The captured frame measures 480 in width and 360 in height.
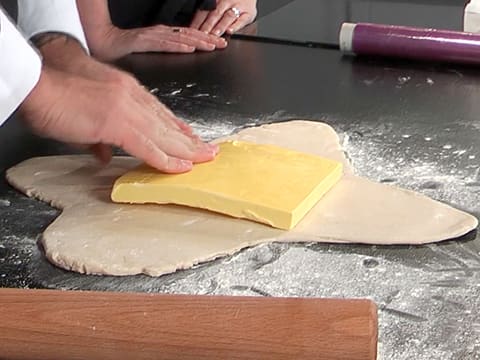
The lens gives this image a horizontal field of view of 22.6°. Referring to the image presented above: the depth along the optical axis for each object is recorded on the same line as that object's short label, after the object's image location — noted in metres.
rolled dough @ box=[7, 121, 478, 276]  1.08
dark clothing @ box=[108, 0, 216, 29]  1.79
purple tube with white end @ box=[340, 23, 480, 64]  1.52
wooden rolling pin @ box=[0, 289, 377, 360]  0.79
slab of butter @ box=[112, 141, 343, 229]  1.12
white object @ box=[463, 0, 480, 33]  1.65
